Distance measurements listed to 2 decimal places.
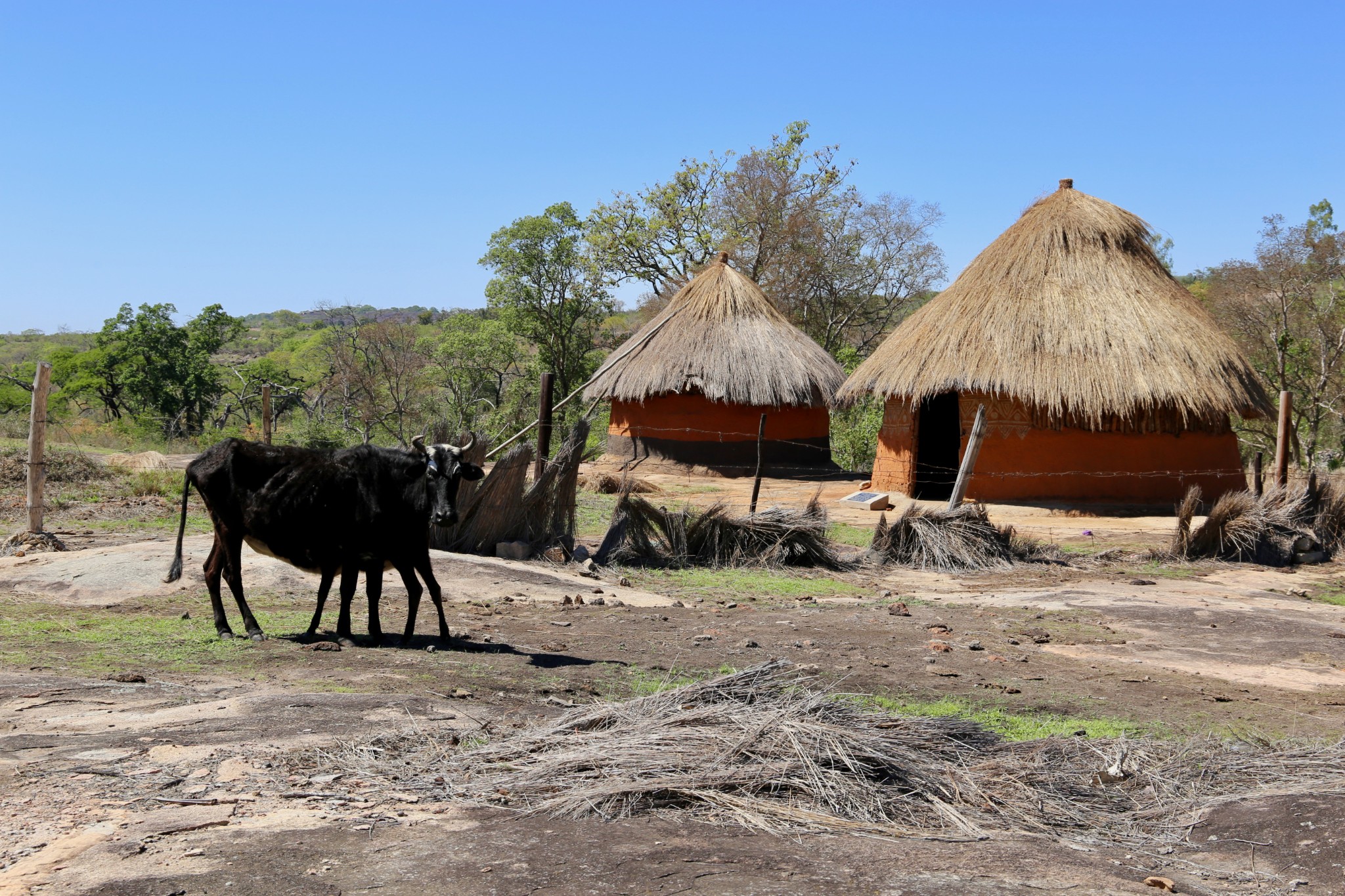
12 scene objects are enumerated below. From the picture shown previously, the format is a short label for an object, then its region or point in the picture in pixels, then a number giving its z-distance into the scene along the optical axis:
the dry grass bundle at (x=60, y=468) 15.27
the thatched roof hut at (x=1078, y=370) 16.72
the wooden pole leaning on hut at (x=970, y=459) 12.55
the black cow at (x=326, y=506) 7.12
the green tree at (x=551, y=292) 31.39
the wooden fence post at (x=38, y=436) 10.99
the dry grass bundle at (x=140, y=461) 17.09
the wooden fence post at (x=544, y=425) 11.39
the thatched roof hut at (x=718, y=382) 22.22
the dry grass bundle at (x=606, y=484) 18.39
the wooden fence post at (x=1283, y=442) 13.65
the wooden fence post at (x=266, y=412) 13.34
